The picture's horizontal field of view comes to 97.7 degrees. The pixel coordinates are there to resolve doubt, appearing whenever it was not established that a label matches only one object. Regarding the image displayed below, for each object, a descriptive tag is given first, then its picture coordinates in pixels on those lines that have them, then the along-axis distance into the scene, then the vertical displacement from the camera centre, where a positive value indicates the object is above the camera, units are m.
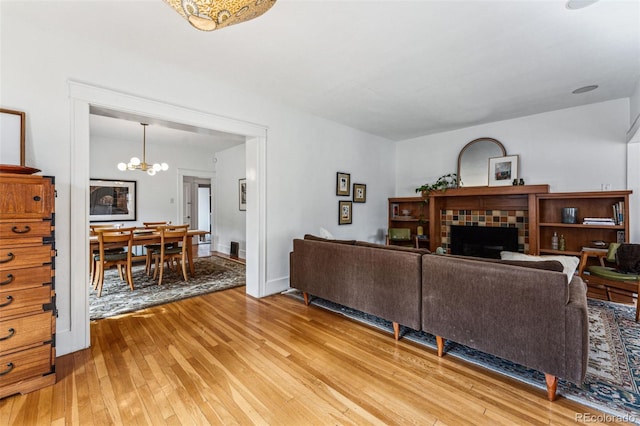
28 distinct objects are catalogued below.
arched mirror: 4.74 +0.94
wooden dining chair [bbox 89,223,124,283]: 3.95 -0.59
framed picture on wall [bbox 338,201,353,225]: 4.80 +0.01
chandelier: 4.71 +0.82
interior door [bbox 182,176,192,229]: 7.62 +0.32
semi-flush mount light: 1.02 +0.76
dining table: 3.85 -0.39
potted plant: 5.10 +0.52
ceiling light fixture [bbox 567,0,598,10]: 1.90 +1.44
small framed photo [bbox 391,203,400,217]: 5.97 +0.08
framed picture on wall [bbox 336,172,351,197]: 4.72 +0.50
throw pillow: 1.95 -0.35
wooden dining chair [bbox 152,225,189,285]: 4.13 -0.58
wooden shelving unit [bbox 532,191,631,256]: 3.65 -0.08
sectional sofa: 1.69 -0.66
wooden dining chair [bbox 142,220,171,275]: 4.52 -0.67
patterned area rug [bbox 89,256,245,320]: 3.25 -1.07
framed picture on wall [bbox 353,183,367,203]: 5.07 +0.37
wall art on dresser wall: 1.98 +0.54
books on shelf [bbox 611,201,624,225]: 3.57 +0.01
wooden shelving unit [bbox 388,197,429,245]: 5.50 -0.03
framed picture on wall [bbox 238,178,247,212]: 6.26 +0.41
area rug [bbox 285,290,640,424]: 1.73 -1.15
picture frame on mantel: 4.53 +0.71
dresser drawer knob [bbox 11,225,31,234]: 1.77 -0.12
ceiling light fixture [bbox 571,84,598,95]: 3.30 +1.50
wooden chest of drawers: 1.73 -0.47
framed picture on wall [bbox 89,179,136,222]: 5.59 +0.25
